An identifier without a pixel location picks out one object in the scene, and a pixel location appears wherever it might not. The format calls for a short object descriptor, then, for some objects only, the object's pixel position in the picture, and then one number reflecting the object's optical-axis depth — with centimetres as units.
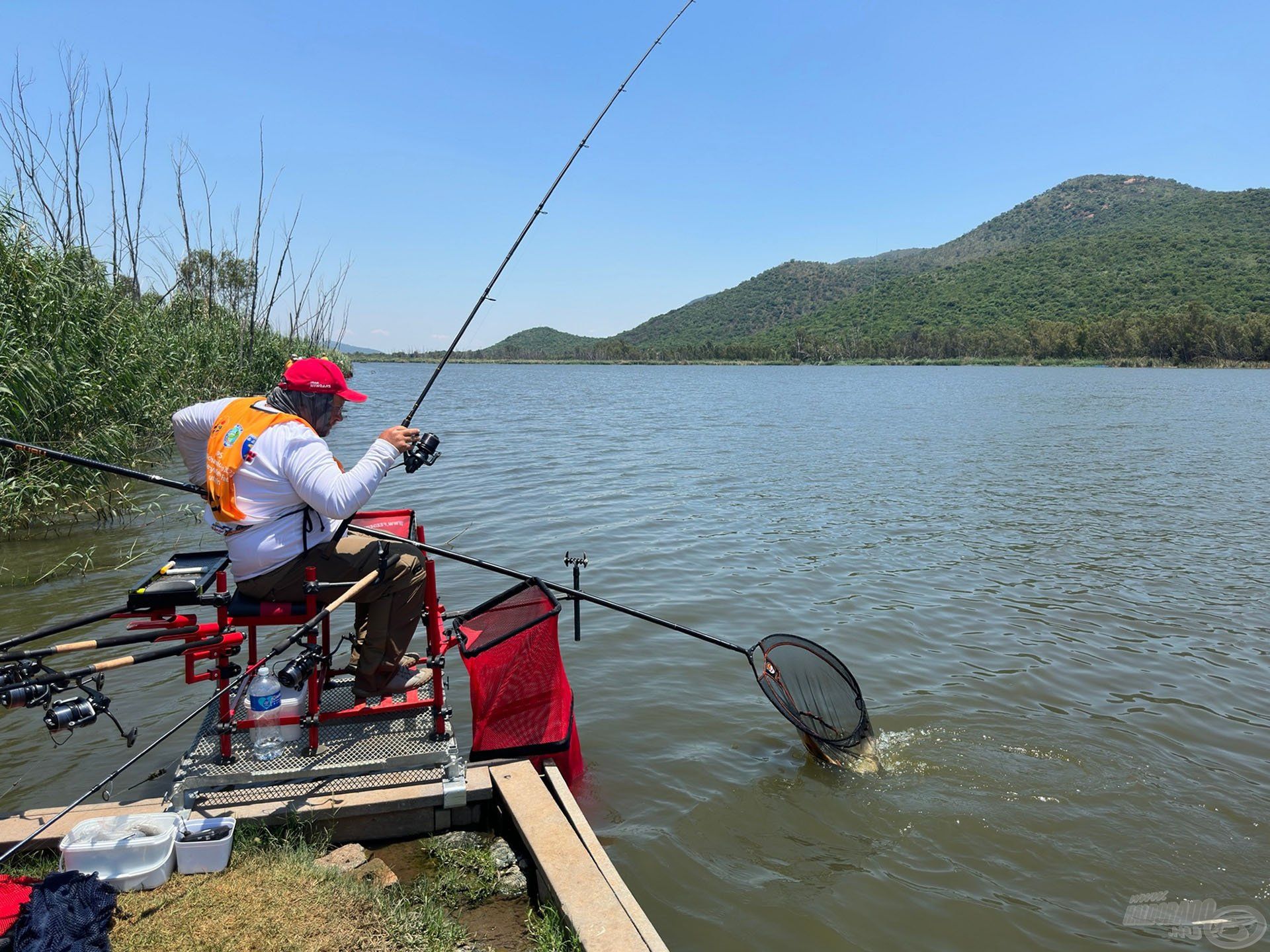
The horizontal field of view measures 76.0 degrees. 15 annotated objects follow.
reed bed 966
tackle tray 408
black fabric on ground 293
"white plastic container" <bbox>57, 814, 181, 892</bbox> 343
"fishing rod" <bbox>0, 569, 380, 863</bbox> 364
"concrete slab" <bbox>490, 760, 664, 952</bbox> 328
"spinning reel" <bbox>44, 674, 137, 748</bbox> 369
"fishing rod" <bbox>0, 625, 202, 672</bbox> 353
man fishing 417
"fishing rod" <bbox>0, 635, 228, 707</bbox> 348
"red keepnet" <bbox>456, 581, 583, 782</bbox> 484
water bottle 436
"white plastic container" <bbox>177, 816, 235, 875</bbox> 358
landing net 594
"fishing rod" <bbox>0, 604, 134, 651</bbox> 354
